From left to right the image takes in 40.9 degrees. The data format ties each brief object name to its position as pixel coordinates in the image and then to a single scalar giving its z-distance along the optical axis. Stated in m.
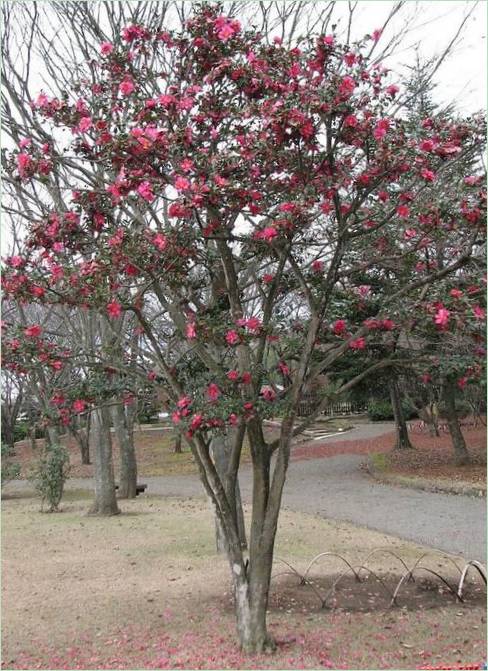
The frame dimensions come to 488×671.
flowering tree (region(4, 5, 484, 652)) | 4.28
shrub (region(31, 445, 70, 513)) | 11.99
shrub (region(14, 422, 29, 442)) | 30.77
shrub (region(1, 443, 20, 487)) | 14.67
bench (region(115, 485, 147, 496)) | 13.89
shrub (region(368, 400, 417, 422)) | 28.33
